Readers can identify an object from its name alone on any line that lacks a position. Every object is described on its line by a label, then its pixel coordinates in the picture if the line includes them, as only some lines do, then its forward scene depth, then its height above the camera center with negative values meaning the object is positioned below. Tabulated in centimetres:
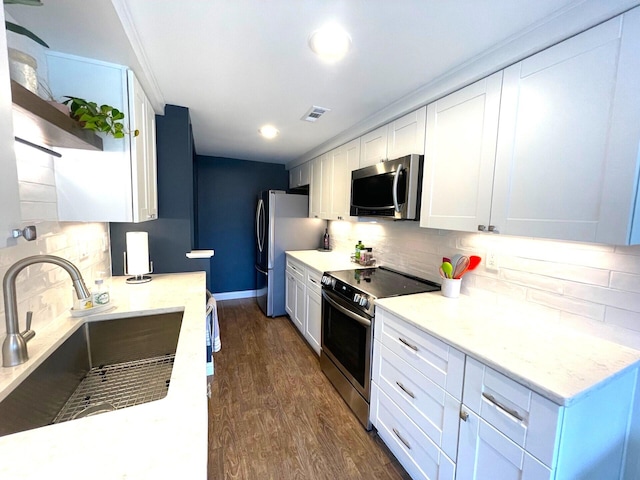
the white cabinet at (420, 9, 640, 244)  97 +37
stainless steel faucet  83 -36
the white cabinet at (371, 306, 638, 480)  91 -81
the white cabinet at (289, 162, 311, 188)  375 +66
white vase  83 +47
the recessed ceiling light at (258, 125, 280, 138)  261 +90
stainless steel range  180 -80
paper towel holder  195 -50
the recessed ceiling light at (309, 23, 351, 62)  121 +87
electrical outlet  164 -24
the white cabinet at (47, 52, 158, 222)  131 +28
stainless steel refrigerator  351 -23
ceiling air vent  213 +89
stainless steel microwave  184 +25
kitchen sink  87 -71
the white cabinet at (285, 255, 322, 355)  264 -93
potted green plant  110 +42
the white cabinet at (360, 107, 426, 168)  184 +65
